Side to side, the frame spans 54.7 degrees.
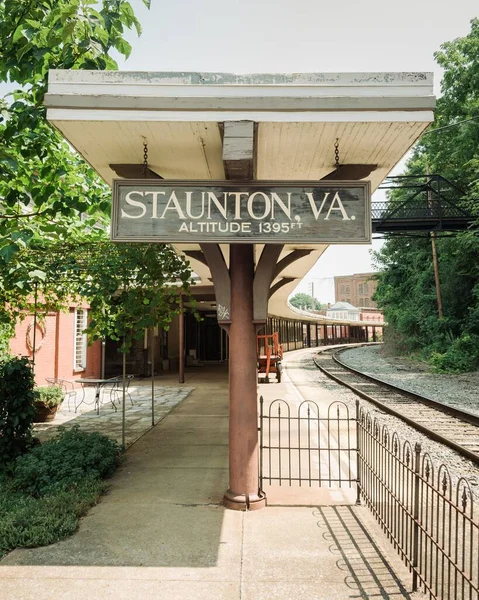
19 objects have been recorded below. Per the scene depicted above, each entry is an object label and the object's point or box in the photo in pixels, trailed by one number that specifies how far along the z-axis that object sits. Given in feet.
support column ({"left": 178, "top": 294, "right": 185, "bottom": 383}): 56.85
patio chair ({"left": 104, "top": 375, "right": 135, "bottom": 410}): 43.72
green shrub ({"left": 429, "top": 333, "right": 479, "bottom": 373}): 63.72
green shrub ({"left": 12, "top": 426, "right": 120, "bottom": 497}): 17.79
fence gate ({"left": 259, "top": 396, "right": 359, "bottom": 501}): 19.27
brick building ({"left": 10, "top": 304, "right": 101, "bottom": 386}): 43.11
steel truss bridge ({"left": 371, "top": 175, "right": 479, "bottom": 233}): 60.77
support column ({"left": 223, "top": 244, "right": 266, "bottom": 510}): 15.70
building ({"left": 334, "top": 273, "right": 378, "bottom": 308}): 345.51
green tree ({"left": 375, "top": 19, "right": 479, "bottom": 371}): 67.31
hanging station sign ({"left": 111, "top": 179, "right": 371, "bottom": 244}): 11.25
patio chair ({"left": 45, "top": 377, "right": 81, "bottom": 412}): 40.34
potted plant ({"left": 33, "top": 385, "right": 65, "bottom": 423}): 31.71
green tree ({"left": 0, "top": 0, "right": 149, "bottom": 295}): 15.03
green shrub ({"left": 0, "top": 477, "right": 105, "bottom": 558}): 13.24
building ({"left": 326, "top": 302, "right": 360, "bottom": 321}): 284.00
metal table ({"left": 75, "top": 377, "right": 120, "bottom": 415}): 36.06
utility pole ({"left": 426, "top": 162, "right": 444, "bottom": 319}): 82.84
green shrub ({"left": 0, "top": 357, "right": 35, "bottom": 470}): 20.30
